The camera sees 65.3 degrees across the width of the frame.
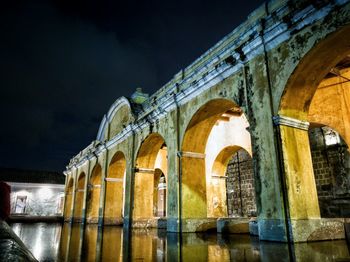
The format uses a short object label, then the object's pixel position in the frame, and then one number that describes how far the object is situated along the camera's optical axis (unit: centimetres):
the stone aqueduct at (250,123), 511
